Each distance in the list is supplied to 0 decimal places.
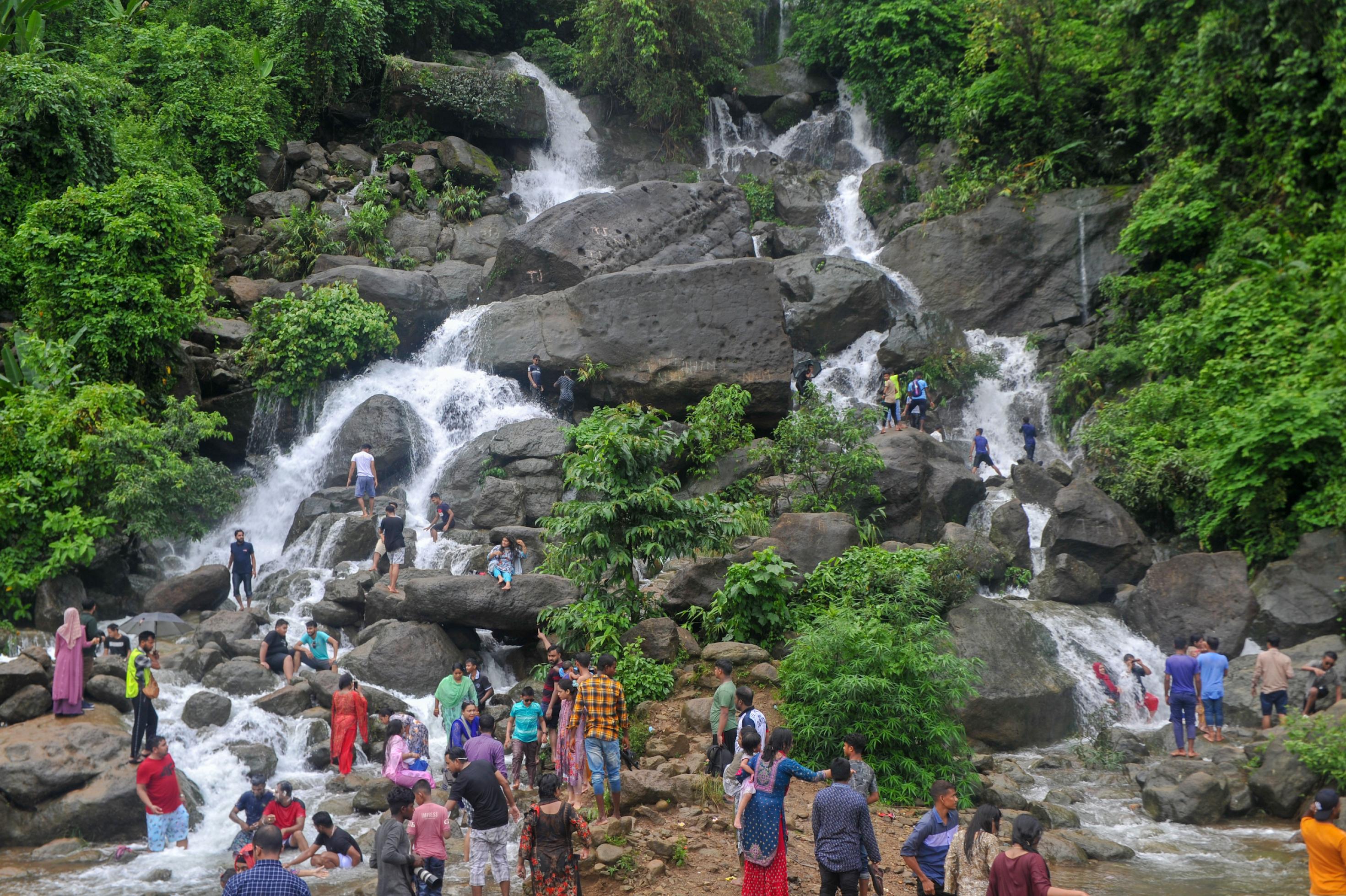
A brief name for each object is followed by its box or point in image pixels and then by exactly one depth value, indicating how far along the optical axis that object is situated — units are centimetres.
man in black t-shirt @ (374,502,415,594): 1555
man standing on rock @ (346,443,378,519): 1777
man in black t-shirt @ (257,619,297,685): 1291
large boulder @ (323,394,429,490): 1950
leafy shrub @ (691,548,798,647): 1225
